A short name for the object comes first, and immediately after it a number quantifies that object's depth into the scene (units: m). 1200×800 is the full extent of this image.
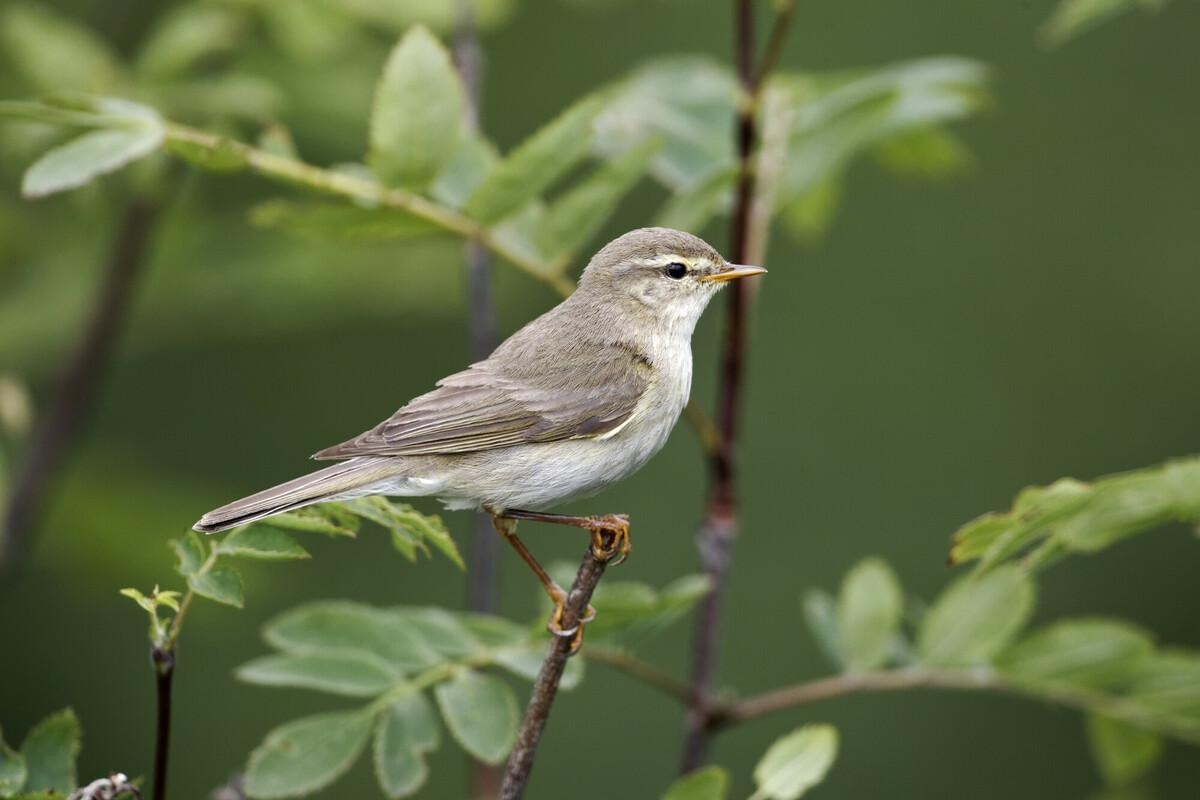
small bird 5.68
